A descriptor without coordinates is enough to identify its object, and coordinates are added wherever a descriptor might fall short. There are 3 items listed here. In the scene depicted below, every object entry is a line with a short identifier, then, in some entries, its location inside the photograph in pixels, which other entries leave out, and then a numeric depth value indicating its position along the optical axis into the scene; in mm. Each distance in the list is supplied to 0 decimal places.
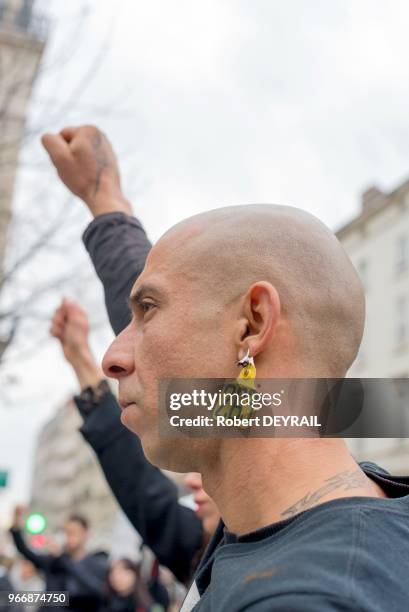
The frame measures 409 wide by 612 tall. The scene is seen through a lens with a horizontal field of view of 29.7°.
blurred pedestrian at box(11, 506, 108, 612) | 4035
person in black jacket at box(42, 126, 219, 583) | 1719
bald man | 906
